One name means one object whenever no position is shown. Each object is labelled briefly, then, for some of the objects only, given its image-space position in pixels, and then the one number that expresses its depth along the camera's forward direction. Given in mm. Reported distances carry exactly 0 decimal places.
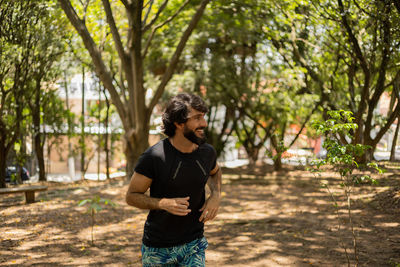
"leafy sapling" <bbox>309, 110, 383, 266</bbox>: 4168
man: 2654
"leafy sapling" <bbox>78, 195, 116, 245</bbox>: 6255
